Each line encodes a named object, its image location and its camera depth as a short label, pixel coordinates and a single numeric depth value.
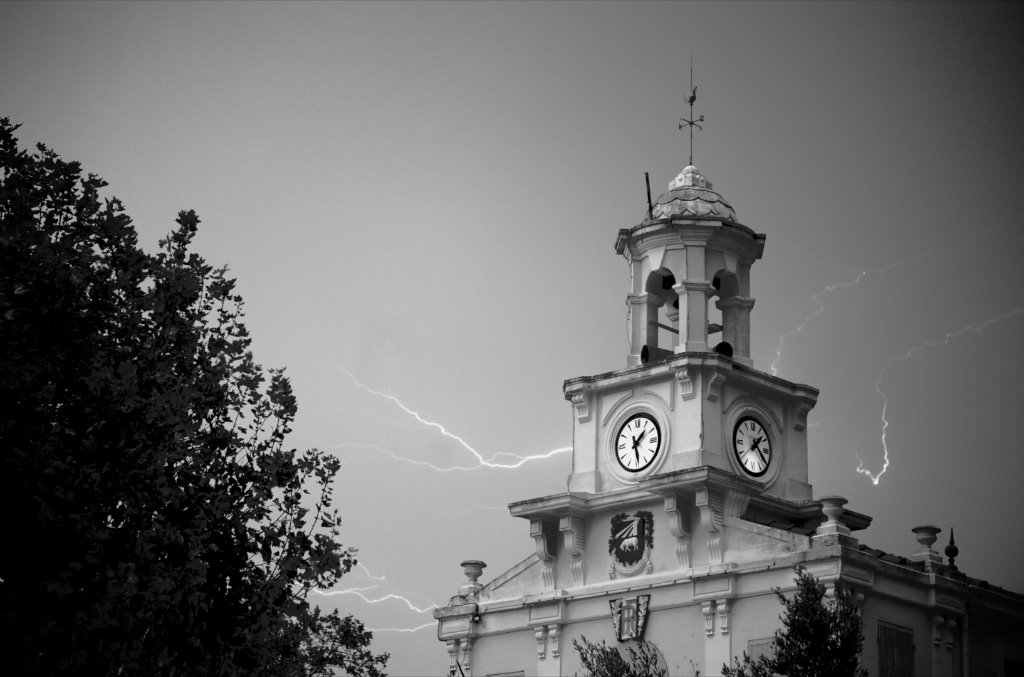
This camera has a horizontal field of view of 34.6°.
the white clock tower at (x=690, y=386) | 49.03
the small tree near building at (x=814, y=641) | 37.16
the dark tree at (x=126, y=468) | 23.22
